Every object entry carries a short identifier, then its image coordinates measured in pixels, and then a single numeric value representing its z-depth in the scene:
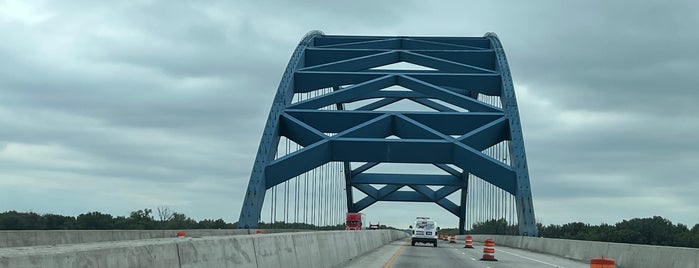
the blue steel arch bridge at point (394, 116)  39.31
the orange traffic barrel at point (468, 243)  45.84
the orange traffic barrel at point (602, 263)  14.58
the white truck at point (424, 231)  47.81
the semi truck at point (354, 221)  80.19
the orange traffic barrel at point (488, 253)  27.50
